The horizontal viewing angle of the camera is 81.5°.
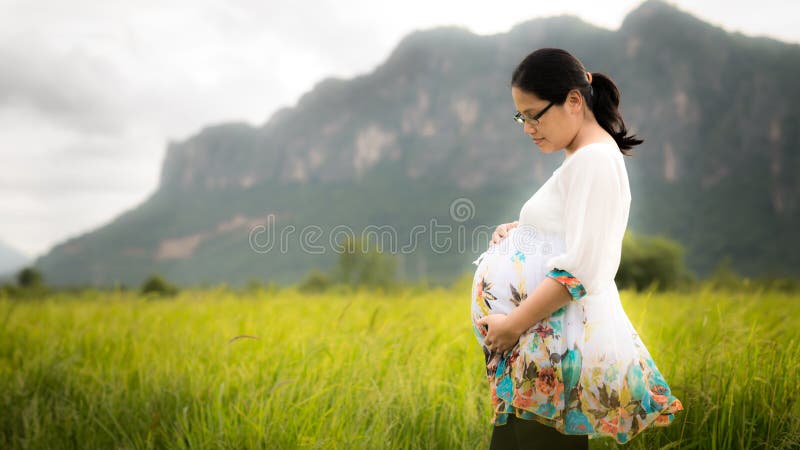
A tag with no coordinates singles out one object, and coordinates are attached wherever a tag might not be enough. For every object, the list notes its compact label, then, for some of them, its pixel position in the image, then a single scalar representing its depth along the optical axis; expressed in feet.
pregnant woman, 4.41
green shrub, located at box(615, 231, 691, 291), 56.97
